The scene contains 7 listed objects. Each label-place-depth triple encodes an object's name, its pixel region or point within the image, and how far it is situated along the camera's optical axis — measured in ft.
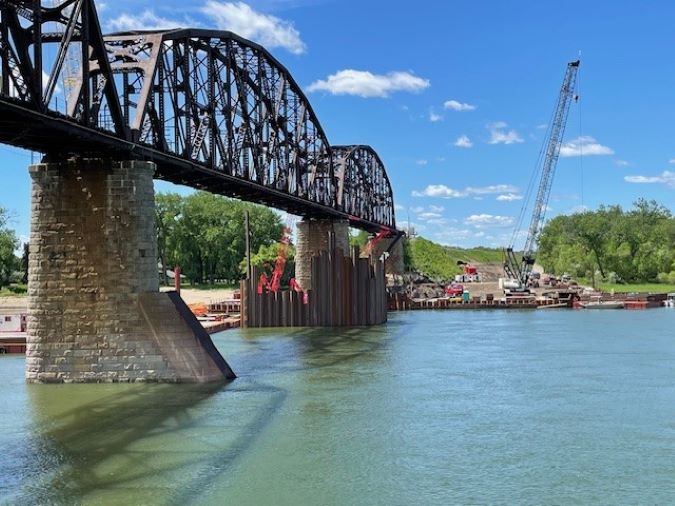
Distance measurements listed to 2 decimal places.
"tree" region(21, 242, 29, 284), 401.60
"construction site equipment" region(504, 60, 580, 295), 485.97
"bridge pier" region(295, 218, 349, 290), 297.33
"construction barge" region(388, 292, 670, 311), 343.26
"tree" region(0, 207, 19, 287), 395.96
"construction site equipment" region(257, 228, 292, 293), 260.21
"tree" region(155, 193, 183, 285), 472.03
